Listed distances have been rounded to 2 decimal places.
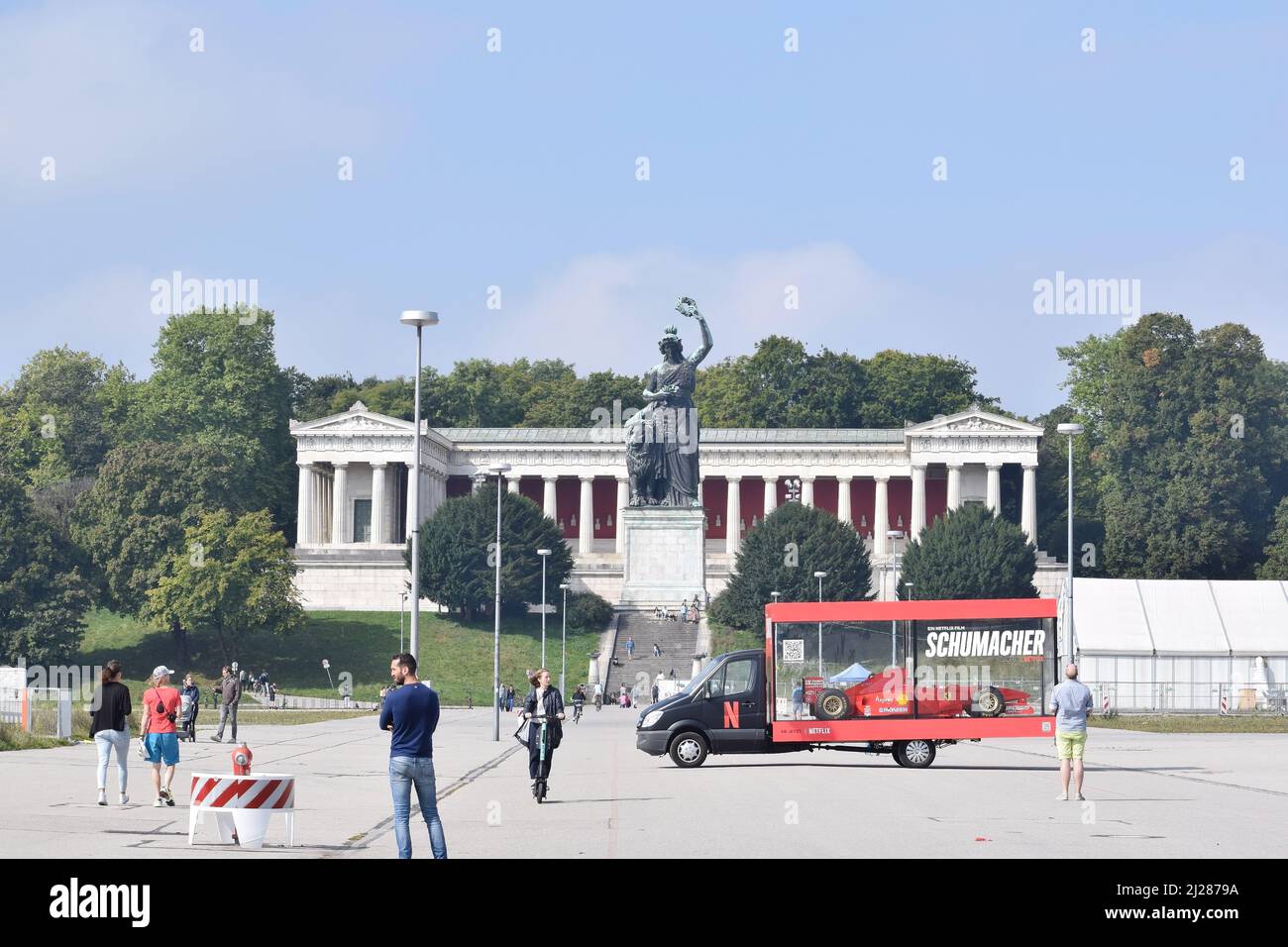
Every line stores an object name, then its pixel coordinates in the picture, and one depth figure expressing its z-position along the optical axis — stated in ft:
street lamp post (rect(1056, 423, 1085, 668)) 185.45
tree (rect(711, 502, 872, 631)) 342.85
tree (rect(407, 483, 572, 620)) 347.15
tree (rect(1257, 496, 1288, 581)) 344.08
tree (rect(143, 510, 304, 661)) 302.04
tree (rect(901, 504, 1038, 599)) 348.59
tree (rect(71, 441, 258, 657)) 311.27
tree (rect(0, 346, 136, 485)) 405.39
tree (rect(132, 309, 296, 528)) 409.28
